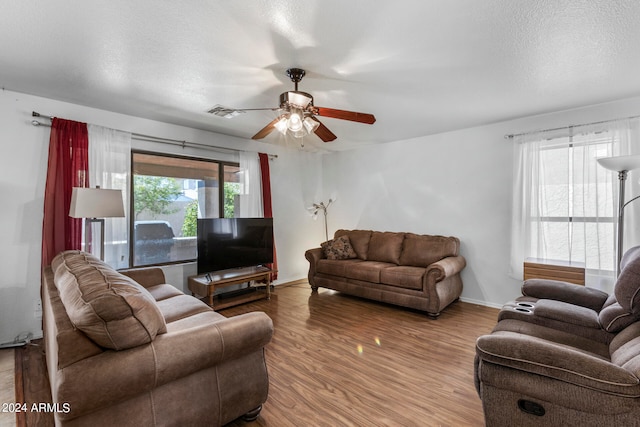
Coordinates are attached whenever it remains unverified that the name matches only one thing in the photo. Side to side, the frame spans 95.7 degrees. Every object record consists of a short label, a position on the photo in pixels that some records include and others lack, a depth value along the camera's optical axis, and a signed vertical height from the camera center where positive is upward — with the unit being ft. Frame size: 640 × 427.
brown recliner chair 3.86 -2.43
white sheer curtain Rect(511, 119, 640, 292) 10.02 +0.55
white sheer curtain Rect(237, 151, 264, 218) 14.88 +1.45
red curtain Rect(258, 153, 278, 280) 15.64 +1.34
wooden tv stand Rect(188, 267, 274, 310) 11.99 -2.97
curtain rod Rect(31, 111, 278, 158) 9.67 +3.24
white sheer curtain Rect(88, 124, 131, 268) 10.53 +1.62
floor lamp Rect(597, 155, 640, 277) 7.63 +1.24
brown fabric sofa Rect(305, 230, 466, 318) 11.69 -2.46
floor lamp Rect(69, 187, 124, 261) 8.57 +0.36
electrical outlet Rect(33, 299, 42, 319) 9.63 -3.14
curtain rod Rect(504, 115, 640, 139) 10.11 +3.23
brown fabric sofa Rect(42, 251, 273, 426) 4.08 -2.31
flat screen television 12.46 -1.31
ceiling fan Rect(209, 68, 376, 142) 7.55 +2.78
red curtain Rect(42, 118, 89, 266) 9.55 +1.12
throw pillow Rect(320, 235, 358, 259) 15.46 -1.91
